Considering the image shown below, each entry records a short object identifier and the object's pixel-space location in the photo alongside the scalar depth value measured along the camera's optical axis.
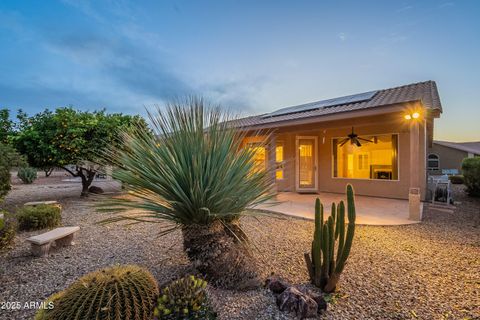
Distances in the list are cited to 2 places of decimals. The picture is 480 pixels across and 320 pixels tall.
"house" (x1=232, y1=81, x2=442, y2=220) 6.07
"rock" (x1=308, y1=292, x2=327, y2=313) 2.20
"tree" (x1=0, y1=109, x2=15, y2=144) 7.81
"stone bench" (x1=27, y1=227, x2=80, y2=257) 3.49
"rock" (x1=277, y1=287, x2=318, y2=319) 2.10
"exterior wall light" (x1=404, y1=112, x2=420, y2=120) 5.61
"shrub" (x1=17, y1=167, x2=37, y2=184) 14.84
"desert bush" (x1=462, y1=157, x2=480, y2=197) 8.55
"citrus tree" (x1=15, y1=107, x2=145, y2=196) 7.44
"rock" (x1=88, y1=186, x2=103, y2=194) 9.47
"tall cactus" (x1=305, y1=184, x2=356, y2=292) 2.48
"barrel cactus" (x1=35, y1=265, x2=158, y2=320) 1.70
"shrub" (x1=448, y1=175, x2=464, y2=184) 14.02
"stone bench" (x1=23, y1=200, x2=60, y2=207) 5.80
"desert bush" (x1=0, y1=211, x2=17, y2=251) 3.70
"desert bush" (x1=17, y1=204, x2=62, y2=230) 4.93
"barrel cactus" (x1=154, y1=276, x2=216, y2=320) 1.88
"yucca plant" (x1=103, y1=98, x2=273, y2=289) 2.34
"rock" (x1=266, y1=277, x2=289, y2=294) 2.45
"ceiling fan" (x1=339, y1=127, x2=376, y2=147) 9.06
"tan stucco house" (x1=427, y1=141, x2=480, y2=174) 19.86
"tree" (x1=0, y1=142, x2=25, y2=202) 5.38
